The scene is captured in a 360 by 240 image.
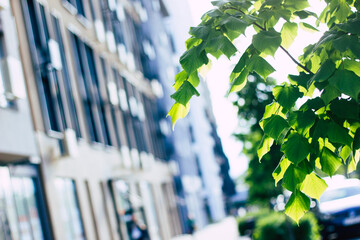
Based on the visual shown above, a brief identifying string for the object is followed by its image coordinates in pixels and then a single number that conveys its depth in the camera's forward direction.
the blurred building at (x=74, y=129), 13.44
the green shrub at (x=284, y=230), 15.34
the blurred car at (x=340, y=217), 16.73
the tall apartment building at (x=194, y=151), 47.00
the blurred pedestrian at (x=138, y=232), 19.24
